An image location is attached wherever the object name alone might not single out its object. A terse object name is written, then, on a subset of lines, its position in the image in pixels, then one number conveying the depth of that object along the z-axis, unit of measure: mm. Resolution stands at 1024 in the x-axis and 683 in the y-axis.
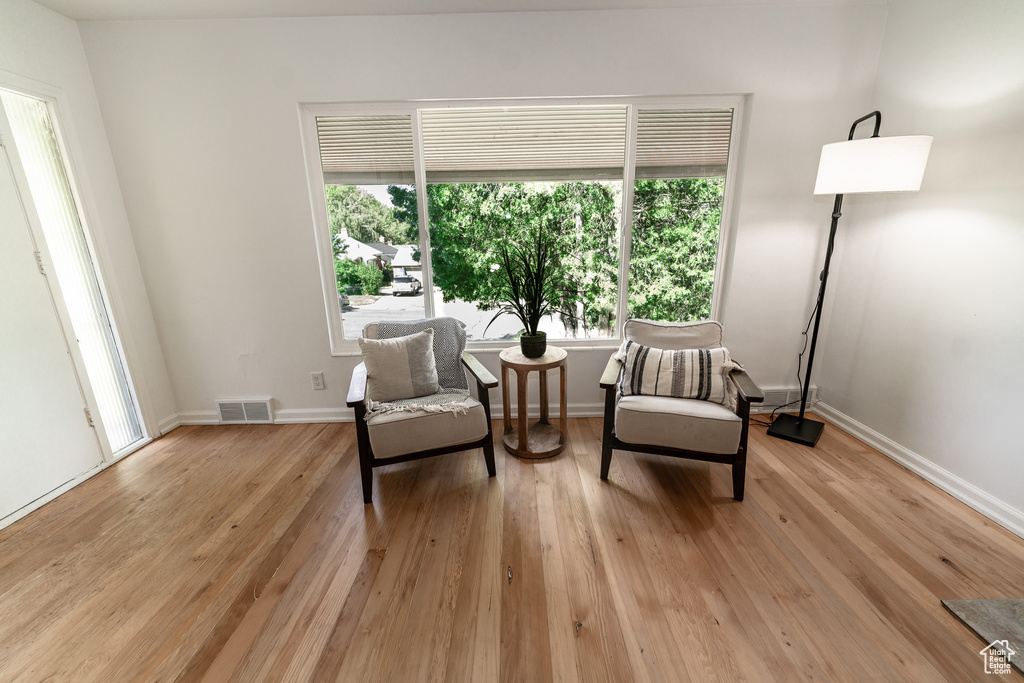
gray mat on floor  1381
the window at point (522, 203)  2746
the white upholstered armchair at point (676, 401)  2074
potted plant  2525
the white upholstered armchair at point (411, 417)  2119
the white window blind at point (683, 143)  2750
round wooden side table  2463
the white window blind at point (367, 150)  2734
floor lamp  2006
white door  2117
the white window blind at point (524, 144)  2734
